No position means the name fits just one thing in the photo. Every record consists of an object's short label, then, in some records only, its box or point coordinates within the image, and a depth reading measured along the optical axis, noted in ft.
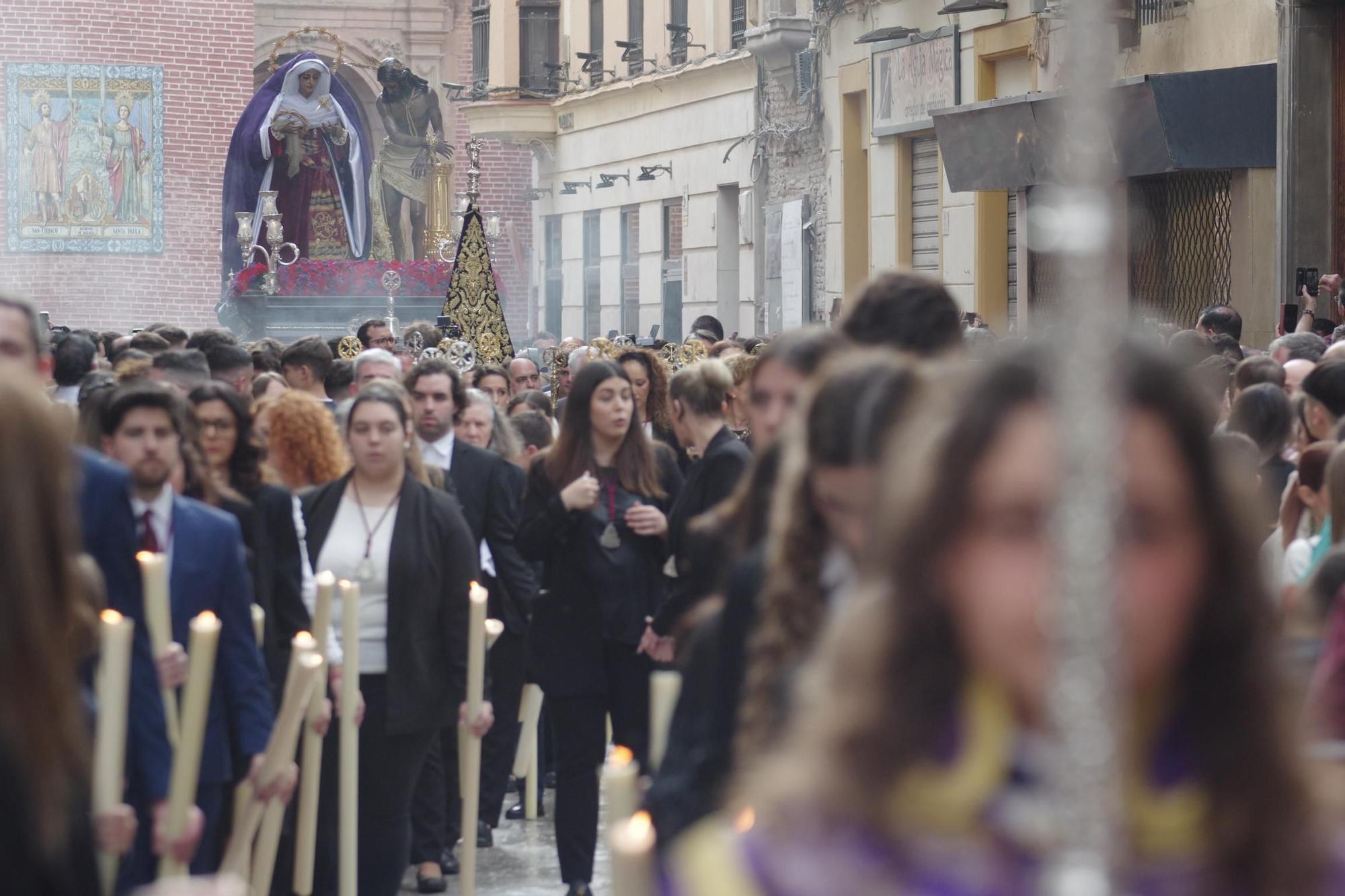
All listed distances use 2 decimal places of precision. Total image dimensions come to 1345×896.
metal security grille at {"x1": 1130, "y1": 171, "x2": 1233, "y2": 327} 108.20
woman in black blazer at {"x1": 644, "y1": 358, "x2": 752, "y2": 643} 34.95
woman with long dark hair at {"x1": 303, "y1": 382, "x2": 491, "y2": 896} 40.92
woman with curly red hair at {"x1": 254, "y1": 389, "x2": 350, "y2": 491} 46.79
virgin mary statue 187.73
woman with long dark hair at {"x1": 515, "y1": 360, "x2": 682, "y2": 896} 44.91
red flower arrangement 153.89
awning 99.37
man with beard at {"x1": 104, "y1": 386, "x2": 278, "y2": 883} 33.51
